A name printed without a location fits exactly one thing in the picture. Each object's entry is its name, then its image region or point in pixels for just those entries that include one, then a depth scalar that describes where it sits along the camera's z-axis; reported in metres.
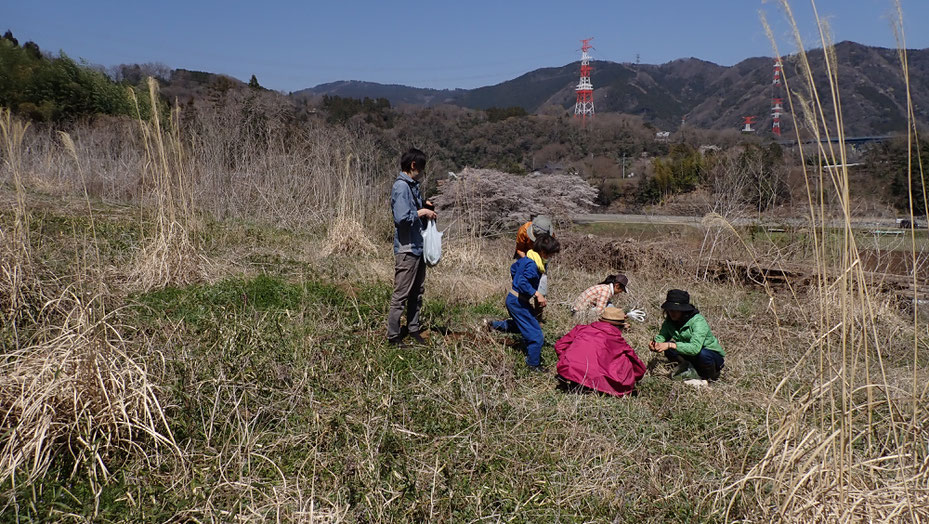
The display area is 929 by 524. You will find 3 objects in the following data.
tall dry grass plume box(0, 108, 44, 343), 3.93
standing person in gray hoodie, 4.11
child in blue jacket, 4.26
